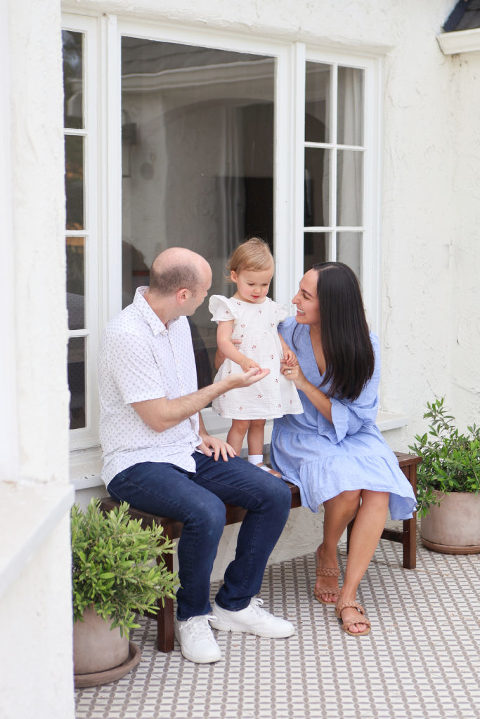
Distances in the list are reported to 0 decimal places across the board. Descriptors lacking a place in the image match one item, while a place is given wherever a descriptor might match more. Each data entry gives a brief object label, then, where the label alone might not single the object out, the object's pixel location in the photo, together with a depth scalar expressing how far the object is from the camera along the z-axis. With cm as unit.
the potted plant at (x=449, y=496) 493
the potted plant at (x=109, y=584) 341
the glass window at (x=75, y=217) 413
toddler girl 415
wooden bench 376
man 374
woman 419
